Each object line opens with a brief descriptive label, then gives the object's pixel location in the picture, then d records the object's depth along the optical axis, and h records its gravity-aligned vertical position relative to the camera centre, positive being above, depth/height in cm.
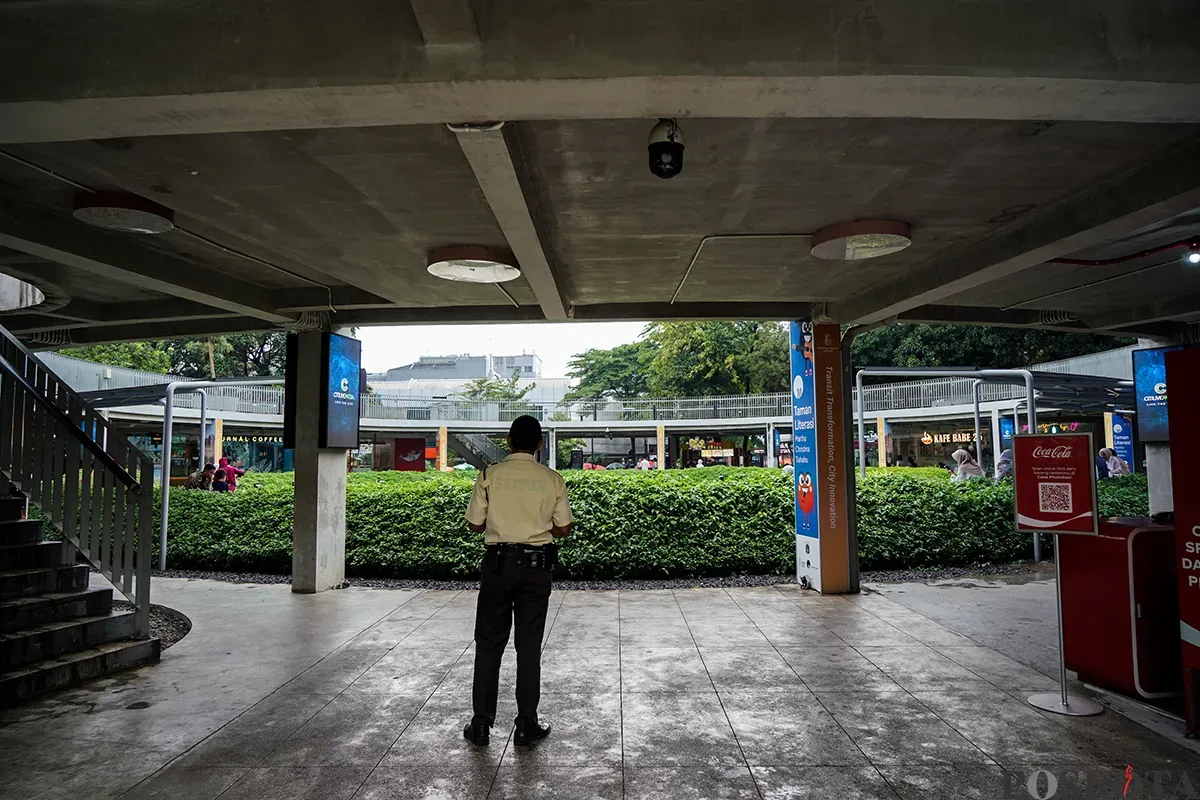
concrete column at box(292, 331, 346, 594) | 920 -55
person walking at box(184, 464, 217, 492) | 1431 -48
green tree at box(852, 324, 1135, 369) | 3281 +460
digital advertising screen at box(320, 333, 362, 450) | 937 +76
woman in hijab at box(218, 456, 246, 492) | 1491 -42
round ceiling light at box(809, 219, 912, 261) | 606 +175
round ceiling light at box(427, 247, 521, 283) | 675 +172
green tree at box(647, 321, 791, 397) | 3903 +500
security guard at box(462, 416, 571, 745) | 422 -78
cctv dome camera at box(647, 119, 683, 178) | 425 +175
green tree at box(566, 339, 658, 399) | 4738 +510
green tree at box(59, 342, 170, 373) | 2980 +417
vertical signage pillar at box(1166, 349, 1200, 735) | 430 -38
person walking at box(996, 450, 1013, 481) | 1384 -37
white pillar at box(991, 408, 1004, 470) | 2182 +63
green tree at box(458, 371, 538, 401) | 4975 +427
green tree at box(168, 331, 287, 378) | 3872 +540
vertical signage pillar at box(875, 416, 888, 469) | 3306 +40
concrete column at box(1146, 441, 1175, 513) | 1159 -47
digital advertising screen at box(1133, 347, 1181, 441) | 1138 +83
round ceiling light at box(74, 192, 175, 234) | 541 +180
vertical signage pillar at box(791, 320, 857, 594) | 892 -24
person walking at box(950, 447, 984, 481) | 1428 -39
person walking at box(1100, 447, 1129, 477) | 1566 -39
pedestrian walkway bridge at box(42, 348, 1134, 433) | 2735 +212
